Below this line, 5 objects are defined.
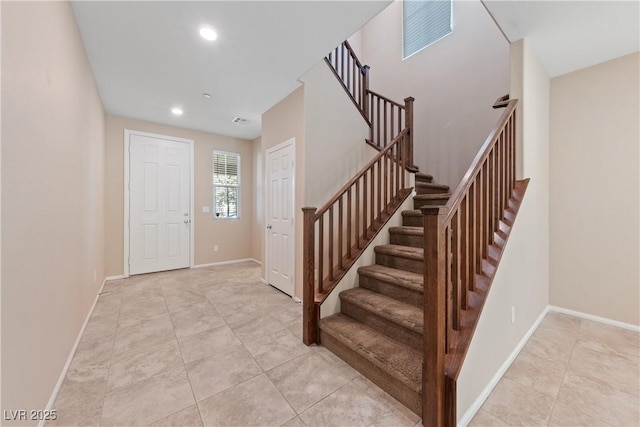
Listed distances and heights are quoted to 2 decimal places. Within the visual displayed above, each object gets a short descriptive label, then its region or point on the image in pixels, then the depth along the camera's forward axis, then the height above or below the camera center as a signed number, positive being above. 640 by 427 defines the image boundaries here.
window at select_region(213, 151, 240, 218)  5.33 +0.60
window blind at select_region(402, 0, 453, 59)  4.11 +3.19
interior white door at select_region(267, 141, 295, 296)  3.49 -0.06
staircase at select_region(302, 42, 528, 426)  1.35 -0.44
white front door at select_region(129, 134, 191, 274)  4.41 +0.15
